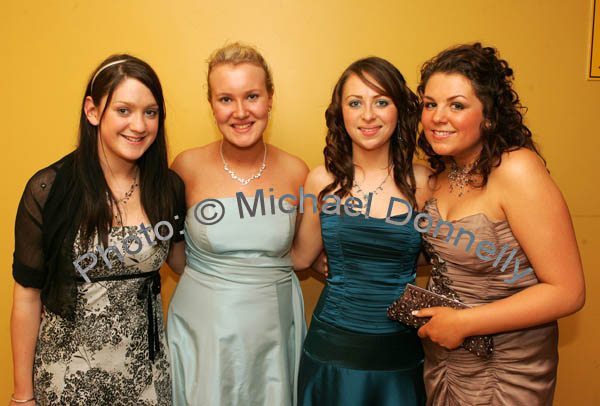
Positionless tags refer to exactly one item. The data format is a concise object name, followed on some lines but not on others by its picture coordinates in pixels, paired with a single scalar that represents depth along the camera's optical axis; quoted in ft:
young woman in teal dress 5.24
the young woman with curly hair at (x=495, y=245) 4.43
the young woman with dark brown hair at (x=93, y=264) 4.55
